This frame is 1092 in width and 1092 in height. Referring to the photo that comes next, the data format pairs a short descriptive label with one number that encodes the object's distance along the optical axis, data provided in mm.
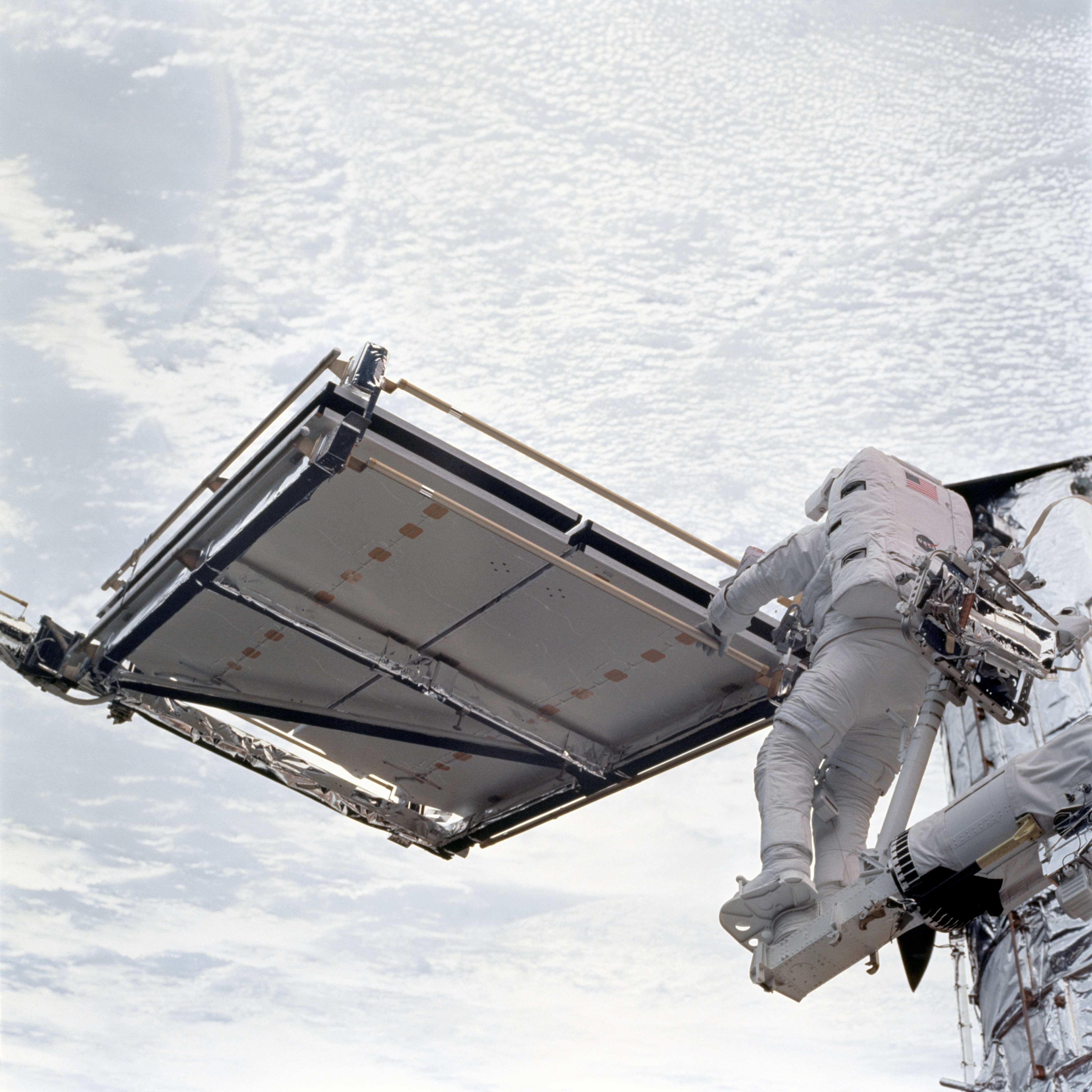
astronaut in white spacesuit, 7176
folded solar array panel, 8555
